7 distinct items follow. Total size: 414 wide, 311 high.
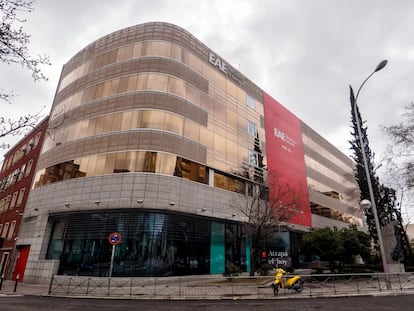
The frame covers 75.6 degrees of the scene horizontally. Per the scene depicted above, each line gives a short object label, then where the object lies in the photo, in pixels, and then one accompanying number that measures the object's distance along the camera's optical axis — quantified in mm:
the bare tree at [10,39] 5676
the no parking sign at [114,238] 14658
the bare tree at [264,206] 22016
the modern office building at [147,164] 20281
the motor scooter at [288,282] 14016
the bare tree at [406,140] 13109
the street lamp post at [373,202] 15297
